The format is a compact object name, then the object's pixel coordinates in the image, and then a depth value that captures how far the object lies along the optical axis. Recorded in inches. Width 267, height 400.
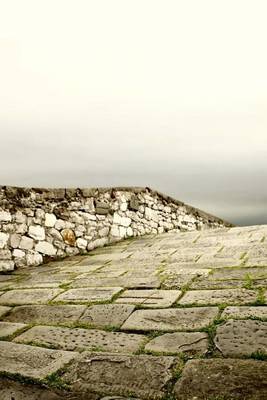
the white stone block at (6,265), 193.2
